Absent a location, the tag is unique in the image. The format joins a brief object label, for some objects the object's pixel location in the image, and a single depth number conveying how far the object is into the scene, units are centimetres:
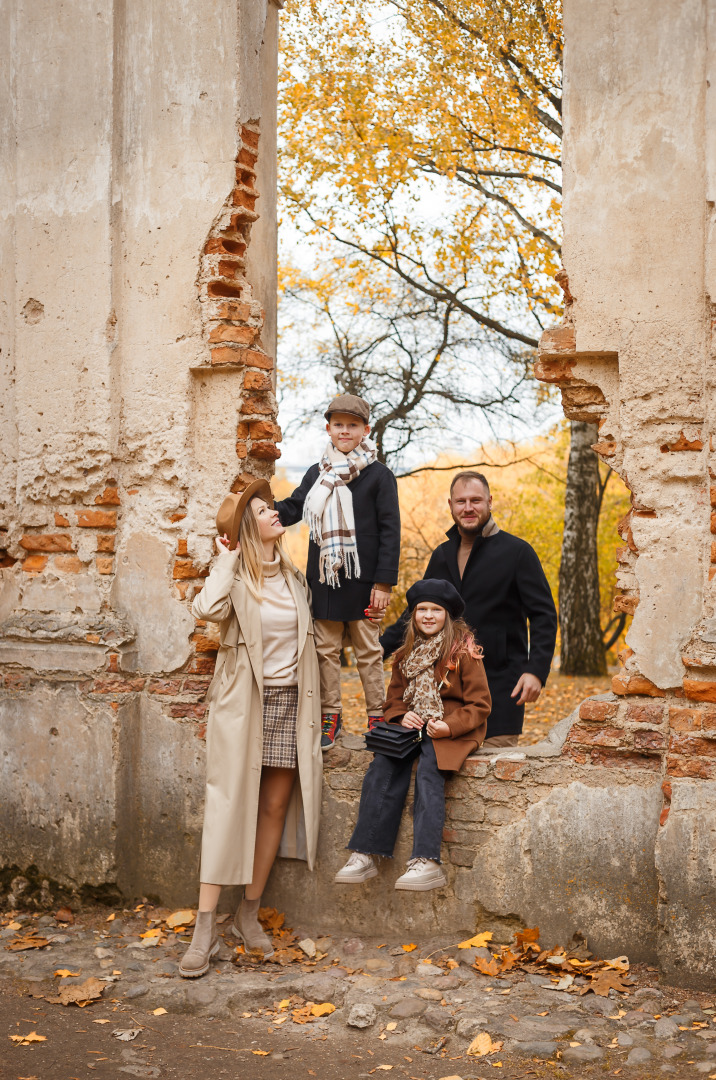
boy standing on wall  471
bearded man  465
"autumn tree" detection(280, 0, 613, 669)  1175
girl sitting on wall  431
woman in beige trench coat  432
